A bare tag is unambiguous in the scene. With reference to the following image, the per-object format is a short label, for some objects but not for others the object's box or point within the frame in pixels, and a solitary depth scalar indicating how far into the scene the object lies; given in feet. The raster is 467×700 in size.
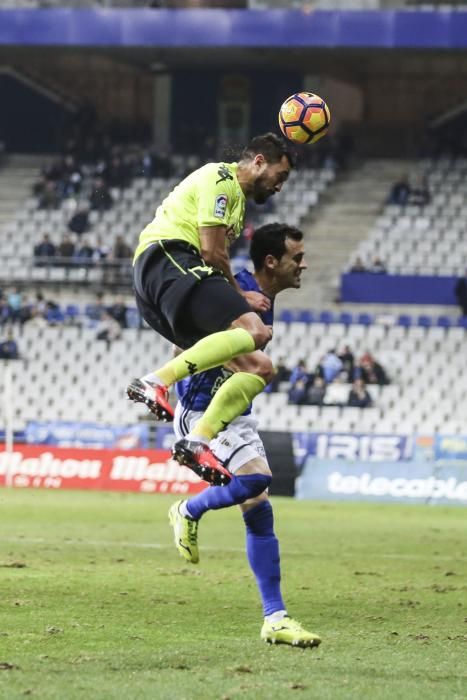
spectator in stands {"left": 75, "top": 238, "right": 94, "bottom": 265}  114.11
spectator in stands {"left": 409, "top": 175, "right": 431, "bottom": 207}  119.14
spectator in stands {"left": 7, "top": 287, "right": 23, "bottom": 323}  106.73
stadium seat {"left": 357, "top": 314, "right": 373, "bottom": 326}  102.78
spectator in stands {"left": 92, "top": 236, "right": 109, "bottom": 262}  114.62
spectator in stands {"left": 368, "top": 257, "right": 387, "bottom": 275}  109.40
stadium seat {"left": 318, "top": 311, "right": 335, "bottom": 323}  103.65
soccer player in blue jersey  26.76
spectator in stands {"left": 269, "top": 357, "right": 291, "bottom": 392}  95.04
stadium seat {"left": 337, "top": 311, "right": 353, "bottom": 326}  103.04
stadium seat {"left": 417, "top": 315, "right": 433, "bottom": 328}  102.94
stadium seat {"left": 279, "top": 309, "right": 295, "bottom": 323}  104.66
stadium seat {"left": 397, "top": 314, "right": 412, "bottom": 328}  103.14
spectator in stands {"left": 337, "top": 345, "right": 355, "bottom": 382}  95.14
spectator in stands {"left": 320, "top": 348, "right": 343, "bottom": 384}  95.36
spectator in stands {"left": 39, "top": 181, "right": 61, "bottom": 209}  125.59
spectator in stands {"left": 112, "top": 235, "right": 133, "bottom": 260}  113.70
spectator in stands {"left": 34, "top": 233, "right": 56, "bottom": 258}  115.34
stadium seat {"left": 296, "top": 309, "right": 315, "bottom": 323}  104.17
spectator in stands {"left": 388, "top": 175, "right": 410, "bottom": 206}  119.96
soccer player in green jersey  26.66
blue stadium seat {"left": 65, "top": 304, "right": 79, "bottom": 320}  107.14
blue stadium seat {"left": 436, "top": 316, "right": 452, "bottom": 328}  102.94
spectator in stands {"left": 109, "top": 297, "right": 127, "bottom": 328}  104.78
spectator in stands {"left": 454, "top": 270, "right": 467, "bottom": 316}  104.22
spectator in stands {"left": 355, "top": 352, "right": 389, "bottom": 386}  96.12
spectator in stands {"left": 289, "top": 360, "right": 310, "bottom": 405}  93.66
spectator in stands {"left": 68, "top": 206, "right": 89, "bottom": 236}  119.96
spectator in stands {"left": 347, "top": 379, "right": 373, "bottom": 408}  93.20
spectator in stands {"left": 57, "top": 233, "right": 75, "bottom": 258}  114.70
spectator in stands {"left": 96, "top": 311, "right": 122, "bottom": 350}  104.22
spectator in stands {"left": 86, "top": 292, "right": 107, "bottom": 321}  106.42
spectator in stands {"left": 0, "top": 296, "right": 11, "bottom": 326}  106.73
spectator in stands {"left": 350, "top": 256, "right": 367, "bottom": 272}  110.11
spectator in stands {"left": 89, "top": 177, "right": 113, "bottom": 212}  122.52
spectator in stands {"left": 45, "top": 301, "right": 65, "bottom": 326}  106.73
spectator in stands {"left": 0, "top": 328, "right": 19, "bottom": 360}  104.42
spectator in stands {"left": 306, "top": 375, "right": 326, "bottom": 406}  93.35
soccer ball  29.73
